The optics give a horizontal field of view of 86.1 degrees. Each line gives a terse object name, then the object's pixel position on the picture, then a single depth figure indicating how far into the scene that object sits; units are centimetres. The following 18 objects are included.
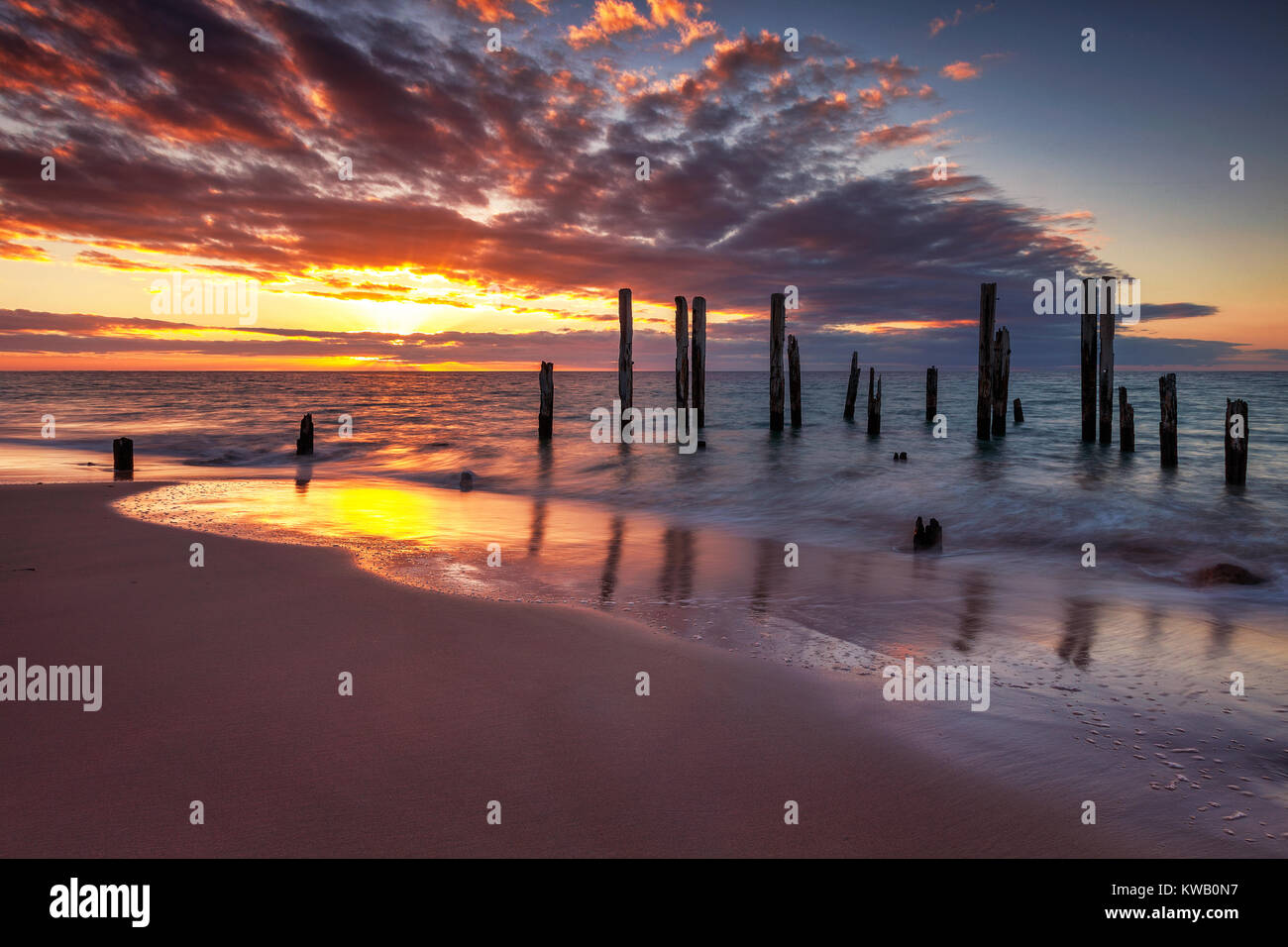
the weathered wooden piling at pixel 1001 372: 2105
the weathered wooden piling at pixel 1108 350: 1842
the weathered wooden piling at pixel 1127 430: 2019
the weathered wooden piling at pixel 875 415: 2709
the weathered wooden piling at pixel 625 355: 2198
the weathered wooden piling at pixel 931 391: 3092
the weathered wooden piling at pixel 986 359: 1866
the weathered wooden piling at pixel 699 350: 2344
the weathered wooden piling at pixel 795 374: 2712
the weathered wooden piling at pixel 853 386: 3209
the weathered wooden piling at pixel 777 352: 2333
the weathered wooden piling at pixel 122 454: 1537
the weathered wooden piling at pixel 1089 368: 1881
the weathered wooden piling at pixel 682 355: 2334
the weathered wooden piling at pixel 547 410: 2356
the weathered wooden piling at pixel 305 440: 2108
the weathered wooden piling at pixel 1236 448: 1473
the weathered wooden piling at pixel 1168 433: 1722
